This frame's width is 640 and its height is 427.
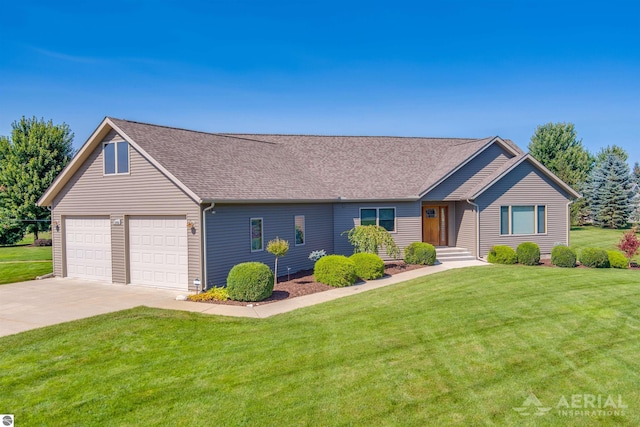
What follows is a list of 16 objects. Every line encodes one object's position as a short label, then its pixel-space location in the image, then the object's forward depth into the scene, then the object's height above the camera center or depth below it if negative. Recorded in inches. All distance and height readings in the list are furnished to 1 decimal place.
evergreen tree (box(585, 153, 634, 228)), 1440.7 +34.8
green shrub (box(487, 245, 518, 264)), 680.4 -87.7
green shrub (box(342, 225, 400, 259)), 627.2 -51.1
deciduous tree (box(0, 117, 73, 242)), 1072.2 +132.9
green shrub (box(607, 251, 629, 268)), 664.4 -98.0
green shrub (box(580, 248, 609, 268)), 653.9 -92.2
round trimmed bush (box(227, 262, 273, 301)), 453.7 -84.6
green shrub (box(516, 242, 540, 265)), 674.0 -84.6
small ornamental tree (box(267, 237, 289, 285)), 533.0 -52.1
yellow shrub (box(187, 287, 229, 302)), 469.7 -102.2
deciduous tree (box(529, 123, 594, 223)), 1603.1 +227.6
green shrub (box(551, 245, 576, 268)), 658.8 -90.0
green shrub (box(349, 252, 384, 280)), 575.2 -86.9
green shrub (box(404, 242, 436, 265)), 673.0 -81.9
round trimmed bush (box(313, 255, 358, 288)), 538.3 -87.2
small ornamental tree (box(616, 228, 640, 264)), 660.7 -71.2
